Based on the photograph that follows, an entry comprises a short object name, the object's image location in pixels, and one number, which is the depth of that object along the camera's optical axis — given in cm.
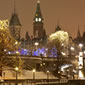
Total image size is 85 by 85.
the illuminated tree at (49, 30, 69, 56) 9852
